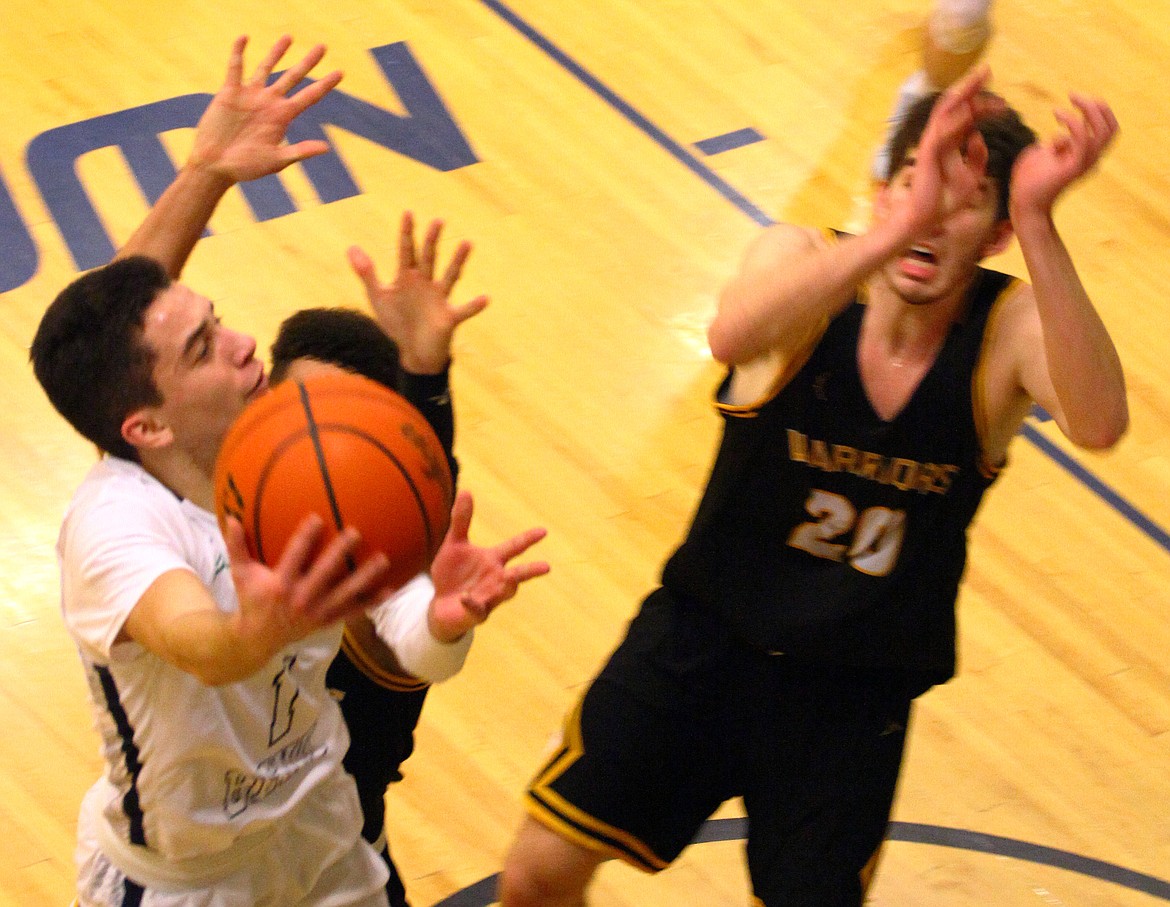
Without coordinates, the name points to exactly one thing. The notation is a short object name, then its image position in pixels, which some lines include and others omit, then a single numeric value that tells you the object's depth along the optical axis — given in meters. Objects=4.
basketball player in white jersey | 4.69
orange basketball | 4.87
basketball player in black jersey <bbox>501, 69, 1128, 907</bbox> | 6.01
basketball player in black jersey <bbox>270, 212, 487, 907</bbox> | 6.39
